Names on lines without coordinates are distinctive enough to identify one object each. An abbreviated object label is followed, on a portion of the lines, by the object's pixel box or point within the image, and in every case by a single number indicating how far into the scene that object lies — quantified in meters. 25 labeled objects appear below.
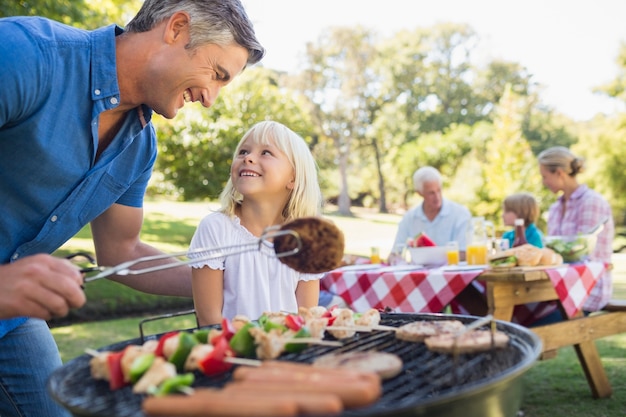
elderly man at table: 7.10
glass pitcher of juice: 5.08
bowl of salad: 5.20
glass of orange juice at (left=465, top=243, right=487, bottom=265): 5.07
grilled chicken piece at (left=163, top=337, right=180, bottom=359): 1.71
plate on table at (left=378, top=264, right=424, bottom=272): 4.96
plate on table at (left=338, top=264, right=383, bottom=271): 5.25
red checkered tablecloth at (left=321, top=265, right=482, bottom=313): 4.50
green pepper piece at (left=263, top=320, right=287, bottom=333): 1.94
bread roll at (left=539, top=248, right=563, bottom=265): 4.75
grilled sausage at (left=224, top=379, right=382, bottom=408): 1.20
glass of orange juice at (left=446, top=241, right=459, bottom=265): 5.16
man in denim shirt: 1.98
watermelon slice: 5.52
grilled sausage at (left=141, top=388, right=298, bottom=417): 1.10
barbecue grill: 1.25
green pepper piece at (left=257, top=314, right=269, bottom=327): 2.05
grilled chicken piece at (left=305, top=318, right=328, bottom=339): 1.91
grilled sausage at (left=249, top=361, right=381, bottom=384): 1.29
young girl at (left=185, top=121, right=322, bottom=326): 2.81
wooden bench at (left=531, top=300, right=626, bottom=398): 4.72
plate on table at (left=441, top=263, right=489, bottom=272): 4.73
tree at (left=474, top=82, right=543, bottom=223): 21.34
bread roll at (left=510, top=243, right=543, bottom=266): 4.63
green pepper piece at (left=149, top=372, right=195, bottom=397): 1.37
